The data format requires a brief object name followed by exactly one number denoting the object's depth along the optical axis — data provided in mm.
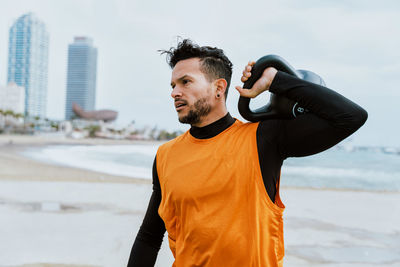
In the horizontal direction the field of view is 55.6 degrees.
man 1319
